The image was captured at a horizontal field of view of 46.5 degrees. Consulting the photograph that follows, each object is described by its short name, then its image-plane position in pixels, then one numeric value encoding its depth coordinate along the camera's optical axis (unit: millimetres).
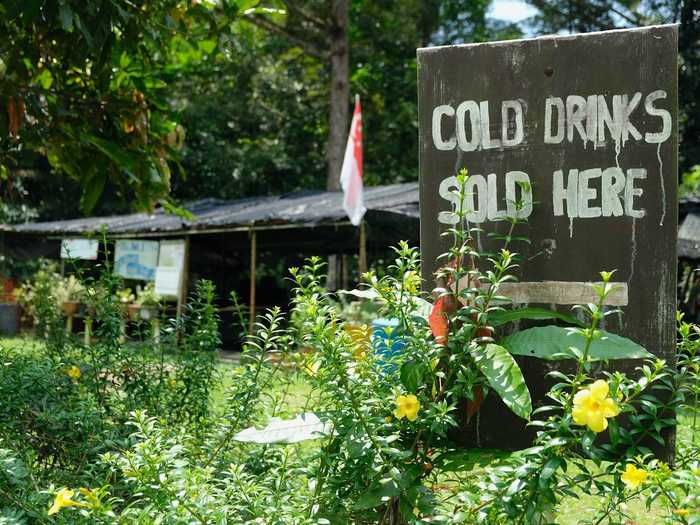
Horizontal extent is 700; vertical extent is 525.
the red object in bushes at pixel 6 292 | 17344
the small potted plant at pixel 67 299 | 14648
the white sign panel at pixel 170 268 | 13391
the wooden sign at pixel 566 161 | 2486
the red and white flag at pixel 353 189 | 10055
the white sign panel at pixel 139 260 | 13969
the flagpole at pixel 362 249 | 10961
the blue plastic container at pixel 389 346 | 2414
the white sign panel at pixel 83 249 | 13670
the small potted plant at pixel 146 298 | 13141
